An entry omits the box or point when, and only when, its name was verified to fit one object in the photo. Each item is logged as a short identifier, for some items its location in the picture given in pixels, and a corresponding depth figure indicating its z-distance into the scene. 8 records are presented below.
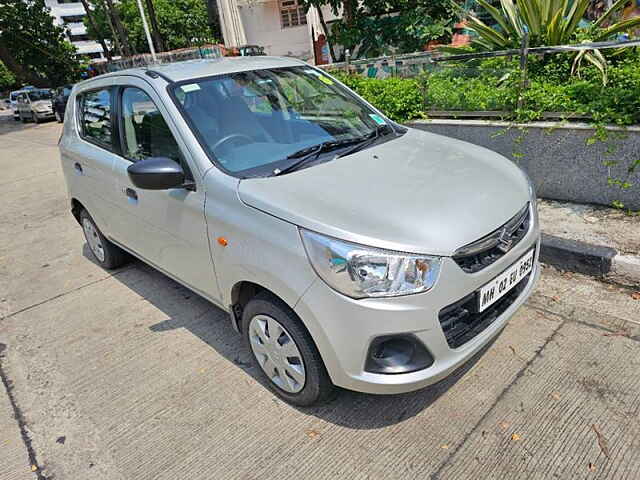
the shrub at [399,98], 5.71
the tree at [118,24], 25.87
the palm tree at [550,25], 5.13
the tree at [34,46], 25.64
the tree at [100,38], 31.51
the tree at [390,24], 8.25
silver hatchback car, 2.09
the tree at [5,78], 55.00
